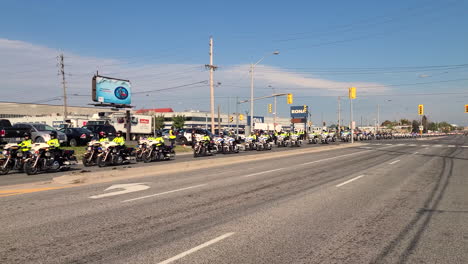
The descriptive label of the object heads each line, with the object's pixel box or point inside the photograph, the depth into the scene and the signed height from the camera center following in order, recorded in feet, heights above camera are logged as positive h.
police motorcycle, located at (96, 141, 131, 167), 55.06 -3.91
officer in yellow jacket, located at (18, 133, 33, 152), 47.47 -1.85
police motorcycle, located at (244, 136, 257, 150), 103.15 -4.35
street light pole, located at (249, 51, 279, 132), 136.23 +13.16
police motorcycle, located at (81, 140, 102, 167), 56.18 -3.48
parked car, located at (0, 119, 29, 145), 67.62 -0.46
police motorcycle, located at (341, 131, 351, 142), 183.32 -4.72
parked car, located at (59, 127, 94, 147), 91.91 -1.41
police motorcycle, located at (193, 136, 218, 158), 77.10 -4.17
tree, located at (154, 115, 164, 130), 371.56 +8.03
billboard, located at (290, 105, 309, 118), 299.44 +13.64
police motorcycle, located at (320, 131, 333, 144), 157.38 -4.37
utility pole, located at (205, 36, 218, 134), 123.18 +16.44
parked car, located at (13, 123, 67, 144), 83.14 -0.23
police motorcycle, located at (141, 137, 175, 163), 63.16 -4.07
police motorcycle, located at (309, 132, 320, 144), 162.08 -4.92
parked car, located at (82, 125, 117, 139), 108.78 +0.72
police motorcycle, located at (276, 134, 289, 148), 124.75 -4.36
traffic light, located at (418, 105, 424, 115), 176.94 +8.57
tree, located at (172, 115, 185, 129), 367.04 +8.66
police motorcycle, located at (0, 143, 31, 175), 47.23 -3.45
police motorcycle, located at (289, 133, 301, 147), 125.39 -4.06
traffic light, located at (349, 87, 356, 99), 120.47 +12.03
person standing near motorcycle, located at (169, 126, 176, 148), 73.72 -1.21
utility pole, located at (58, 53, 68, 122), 172.26 +24.41
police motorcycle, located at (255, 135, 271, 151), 103.24 -4.38
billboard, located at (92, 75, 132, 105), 127.75 +15.06
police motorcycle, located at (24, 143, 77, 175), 46.39 -3.93
